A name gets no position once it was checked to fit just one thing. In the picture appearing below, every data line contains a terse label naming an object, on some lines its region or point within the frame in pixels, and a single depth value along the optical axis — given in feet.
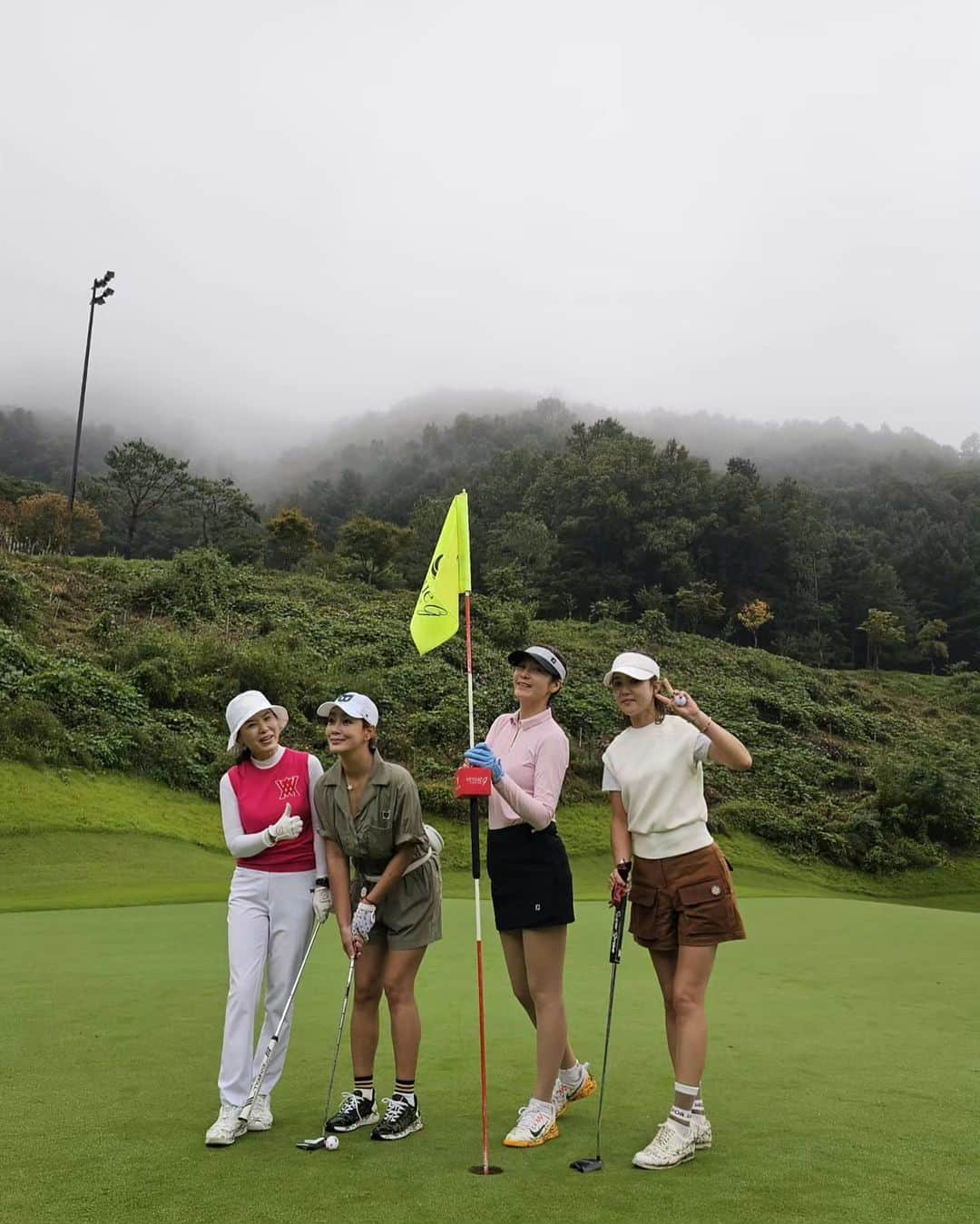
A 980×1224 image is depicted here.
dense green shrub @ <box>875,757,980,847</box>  81.10
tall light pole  122.62
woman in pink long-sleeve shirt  13.74
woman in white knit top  13.48
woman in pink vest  14.39
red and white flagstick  12.60
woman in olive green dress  14.28
